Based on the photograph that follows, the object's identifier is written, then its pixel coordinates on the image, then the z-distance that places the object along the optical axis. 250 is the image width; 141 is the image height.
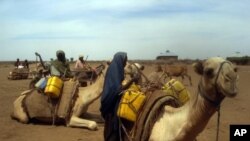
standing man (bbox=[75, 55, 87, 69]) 14.68
